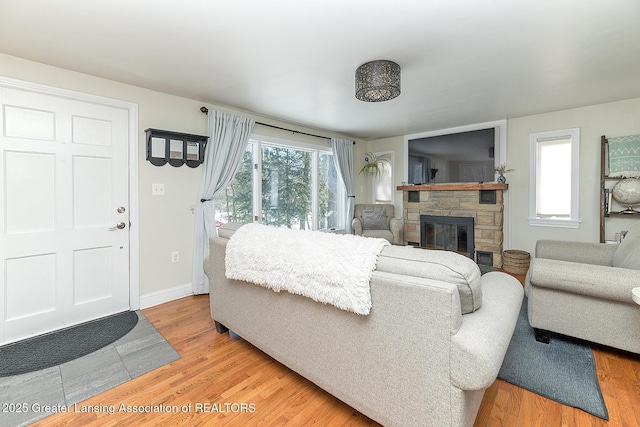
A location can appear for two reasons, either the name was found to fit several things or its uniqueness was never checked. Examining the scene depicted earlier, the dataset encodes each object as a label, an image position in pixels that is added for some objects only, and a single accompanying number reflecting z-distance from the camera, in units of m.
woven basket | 3.87
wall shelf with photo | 2.88
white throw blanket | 1.27
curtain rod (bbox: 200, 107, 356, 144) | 3.25
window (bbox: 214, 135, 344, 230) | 3.73
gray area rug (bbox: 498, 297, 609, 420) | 1.57
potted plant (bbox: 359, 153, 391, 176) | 5.46
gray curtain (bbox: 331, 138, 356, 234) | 4.97
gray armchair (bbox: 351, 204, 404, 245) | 4.76
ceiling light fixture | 2.21
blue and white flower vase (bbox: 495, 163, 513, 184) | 4.15
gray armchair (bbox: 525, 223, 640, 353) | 1.80
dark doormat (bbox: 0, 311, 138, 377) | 1.94
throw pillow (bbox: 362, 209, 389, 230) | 5.00
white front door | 2.25
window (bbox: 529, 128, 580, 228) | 3.68
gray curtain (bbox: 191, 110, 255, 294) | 3.26
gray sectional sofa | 1.04
